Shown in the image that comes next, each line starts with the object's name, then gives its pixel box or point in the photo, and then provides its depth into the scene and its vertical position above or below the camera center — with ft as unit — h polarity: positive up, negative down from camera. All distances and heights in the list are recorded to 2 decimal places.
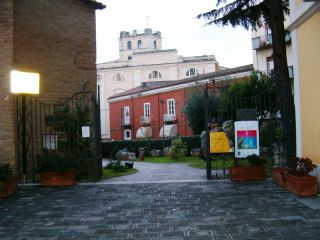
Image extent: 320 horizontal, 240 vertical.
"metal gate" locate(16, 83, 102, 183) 39.47 +0.71
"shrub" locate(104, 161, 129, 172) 51.87 -3.25
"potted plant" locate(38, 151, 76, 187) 37.22 -2.60
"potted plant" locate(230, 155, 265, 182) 36.52 -2.95
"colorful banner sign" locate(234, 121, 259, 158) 37.01 -0.06
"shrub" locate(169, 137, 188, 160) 81.20 -1.96
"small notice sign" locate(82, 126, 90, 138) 39.45 +1.00
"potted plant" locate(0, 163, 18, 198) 31.49 -2.86
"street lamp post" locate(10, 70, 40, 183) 35.09 +5.00
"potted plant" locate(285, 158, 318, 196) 27.84 -2.95
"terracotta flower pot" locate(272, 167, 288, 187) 31.96 -3.08
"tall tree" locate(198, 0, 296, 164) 36.01 +8.89
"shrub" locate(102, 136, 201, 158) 106.83 -0.99
